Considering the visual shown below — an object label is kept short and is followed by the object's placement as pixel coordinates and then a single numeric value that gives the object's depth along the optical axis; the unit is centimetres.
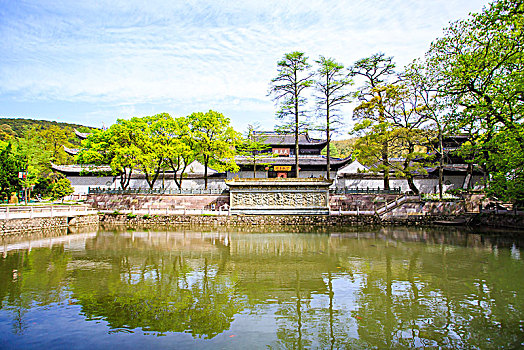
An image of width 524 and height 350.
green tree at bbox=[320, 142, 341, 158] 6259
